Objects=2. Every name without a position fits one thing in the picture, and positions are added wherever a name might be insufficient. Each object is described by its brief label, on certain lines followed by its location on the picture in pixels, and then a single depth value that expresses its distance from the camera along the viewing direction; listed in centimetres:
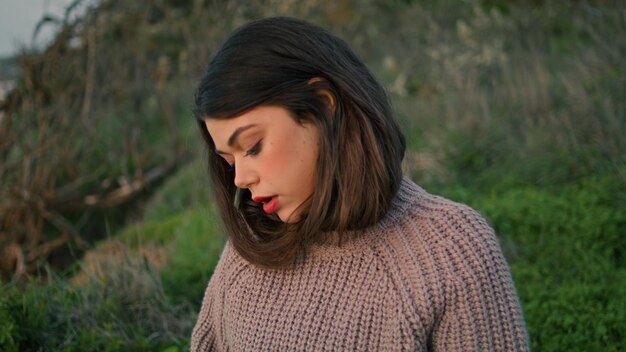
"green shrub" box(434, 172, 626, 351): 292
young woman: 163
